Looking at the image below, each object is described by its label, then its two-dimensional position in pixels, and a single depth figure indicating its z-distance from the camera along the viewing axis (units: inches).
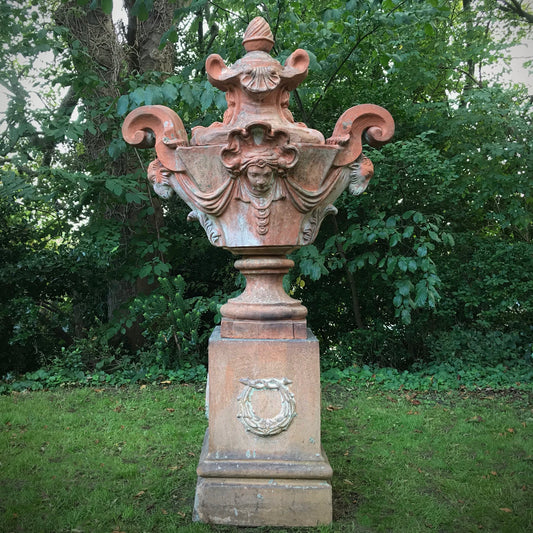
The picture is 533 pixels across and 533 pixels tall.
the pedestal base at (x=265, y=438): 95.3
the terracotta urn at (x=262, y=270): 95.2
